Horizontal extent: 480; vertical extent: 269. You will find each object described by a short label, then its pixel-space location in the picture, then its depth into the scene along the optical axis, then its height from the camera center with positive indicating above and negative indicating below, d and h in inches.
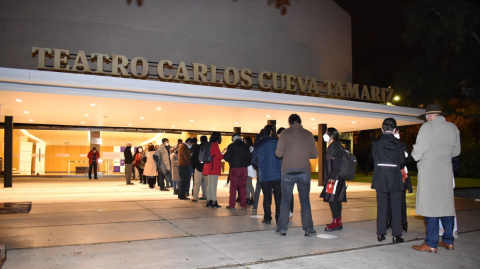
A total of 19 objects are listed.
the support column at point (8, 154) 599.0 +3.5
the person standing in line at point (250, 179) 378.2 -23.9
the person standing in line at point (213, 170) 351.6 -12.8
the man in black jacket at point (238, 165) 331.9 -7.9
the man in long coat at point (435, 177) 189.5 -10.8
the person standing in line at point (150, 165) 560.7 -13.1
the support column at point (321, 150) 754.8 +11.1
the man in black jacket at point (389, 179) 209.8 -12.7
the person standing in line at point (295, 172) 223.6 -9.4
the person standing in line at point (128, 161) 649.0 -8.5
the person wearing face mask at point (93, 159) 781.9 -6.2
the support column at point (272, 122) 695.7 +60.3
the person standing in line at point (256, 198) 320.3 -34.9
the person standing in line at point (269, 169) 252.4 -8.7
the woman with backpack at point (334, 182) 236.5 -16.2
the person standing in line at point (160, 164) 496.4 -11.1
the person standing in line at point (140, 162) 653.3 -10.7
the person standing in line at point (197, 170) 372.0 -13.8
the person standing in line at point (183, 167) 411.5 -11.9
